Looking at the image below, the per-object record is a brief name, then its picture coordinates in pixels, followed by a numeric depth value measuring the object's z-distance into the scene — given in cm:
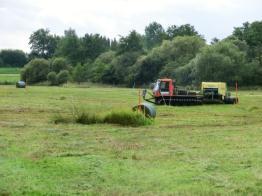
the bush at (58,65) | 13062
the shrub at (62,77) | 12331
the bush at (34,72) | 12775
